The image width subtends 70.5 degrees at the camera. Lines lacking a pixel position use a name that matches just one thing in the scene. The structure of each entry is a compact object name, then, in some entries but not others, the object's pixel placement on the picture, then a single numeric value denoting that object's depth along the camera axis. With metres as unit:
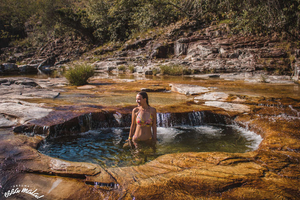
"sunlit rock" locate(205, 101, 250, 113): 5.05
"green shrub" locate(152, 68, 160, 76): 15.55
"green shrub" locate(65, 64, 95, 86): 9.17
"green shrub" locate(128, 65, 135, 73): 17.94
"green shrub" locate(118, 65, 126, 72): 19.33
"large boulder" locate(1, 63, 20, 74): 20.58
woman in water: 3.60
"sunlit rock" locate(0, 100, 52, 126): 3.92
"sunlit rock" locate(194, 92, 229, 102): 6.00
